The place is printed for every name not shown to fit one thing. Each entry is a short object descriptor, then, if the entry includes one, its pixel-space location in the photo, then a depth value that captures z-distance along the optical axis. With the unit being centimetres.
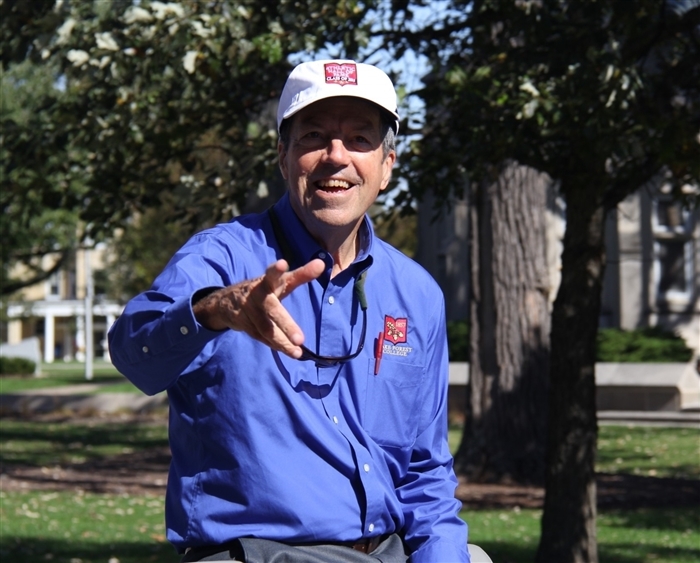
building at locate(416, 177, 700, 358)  2808
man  270
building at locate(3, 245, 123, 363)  7925
